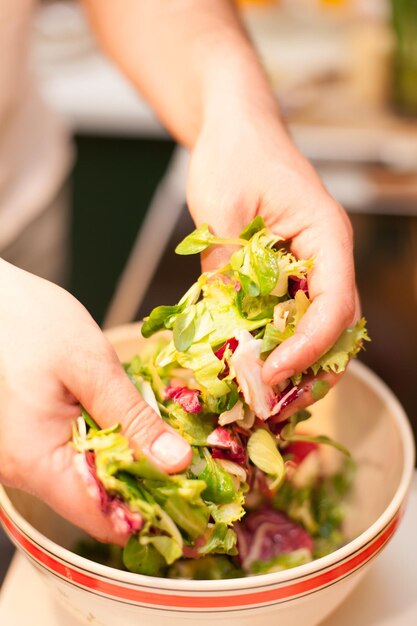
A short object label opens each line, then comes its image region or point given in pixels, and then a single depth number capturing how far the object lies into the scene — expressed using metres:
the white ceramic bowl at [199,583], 0.74
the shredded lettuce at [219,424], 0.76
